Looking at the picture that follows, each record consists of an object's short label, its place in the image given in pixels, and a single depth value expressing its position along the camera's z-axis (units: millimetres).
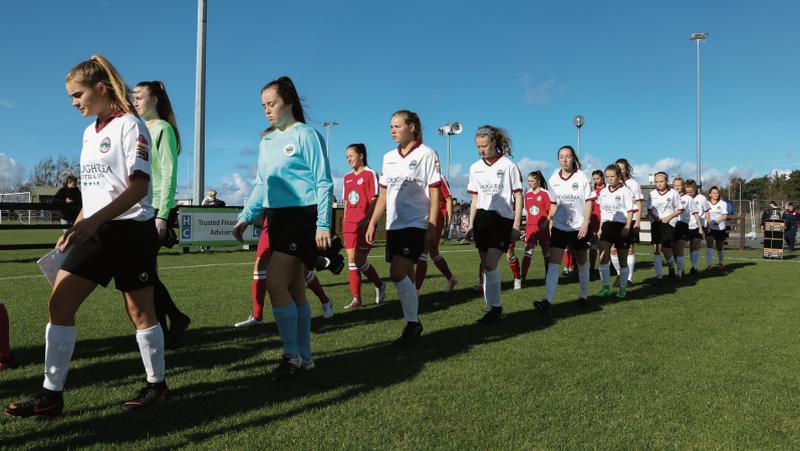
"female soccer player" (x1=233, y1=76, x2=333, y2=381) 3756
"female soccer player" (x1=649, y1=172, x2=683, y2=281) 10820
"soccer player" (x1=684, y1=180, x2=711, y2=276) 12281
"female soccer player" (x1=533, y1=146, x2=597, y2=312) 7090
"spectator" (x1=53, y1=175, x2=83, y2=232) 12906
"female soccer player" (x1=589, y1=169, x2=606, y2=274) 9788
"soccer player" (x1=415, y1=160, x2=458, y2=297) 8781
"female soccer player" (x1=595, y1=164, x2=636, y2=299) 8758
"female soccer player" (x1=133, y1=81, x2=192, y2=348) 3863
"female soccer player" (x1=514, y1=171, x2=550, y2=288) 10320
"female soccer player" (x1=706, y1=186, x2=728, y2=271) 13461
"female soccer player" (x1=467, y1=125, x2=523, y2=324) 6160
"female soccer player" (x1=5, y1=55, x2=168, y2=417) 2986
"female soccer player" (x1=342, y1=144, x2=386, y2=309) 7246
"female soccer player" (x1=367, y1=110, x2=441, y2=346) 5117
